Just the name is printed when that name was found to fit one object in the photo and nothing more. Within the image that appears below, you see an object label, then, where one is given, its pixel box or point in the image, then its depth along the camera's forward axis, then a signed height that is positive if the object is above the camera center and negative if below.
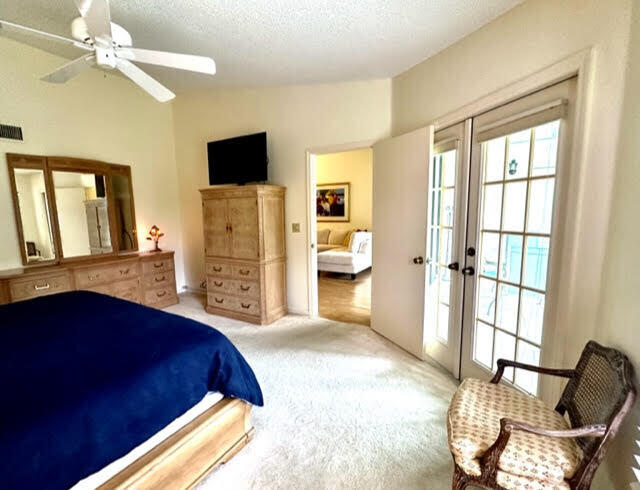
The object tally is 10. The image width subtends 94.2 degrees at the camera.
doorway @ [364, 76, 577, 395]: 1.72 -0.20
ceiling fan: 1.48 +0.94
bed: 1.00 -0.74
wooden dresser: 2.79 -0.73
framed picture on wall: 6.94 +0.15
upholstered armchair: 1.06 -0.92
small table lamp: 4.26 -0.34
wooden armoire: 3.44 -0.50
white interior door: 2.55 -0.26
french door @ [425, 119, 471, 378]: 2.29 -0.30
